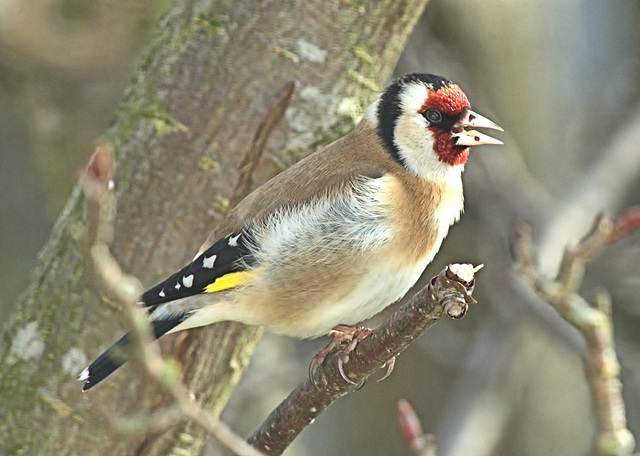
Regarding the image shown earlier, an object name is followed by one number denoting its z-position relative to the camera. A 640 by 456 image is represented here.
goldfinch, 6.80
